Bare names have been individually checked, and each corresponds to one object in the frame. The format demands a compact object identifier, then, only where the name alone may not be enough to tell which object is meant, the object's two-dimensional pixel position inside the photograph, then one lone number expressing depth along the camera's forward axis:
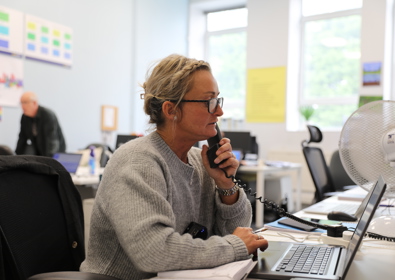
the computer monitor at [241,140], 4.80
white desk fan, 1.46
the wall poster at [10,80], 4.64
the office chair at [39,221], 1.02
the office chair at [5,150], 3.50
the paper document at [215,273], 0.89
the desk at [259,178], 4.39
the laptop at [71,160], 3.44
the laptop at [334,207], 1.84
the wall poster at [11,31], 4.63
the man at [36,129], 4.54
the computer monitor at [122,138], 4.20
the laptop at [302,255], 0.91
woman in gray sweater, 0.94
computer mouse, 1.64
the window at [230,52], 7.41
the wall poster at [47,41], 4.92
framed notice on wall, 5.85
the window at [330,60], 6.31
